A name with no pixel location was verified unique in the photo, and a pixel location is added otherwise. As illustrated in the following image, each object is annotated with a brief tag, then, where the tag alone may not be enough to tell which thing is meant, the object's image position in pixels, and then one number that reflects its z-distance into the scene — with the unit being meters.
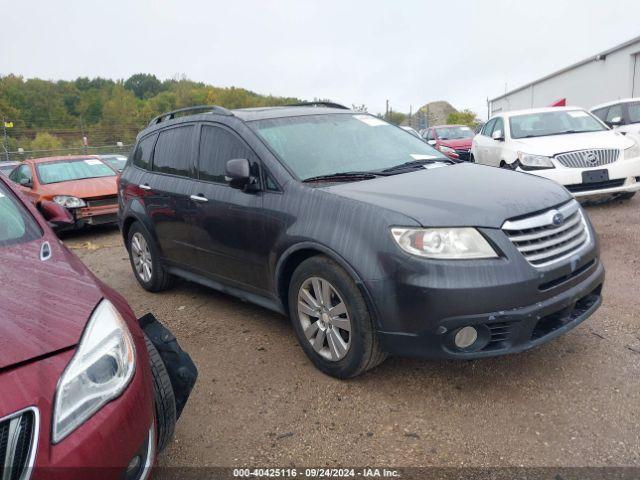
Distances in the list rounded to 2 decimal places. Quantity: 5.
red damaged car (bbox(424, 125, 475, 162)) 14.59
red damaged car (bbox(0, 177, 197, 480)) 1.51
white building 21.80
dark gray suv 2.67
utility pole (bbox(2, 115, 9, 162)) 33.05
